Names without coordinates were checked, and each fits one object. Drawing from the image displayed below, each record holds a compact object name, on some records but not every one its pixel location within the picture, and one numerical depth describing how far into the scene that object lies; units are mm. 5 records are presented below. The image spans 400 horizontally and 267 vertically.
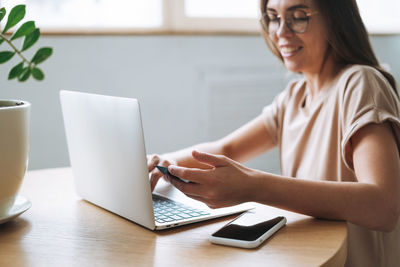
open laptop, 853
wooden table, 762
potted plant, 863
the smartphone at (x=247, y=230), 805
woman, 919
